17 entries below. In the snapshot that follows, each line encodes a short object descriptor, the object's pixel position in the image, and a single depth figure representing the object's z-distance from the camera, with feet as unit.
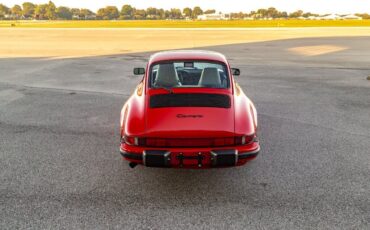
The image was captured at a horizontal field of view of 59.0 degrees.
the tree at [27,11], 644.69
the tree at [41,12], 594.24
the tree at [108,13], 615.57
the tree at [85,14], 629.51
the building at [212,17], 628.94
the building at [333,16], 556.68
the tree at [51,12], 571.28
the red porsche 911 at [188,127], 13.20
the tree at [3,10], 637.39
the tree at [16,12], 642.22
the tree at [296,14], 590.35
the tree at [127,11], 619.38
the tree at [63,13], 591.78
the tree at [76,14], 618.44
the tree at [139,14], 604.33
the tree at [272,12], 584.81
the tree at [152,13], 629.27
